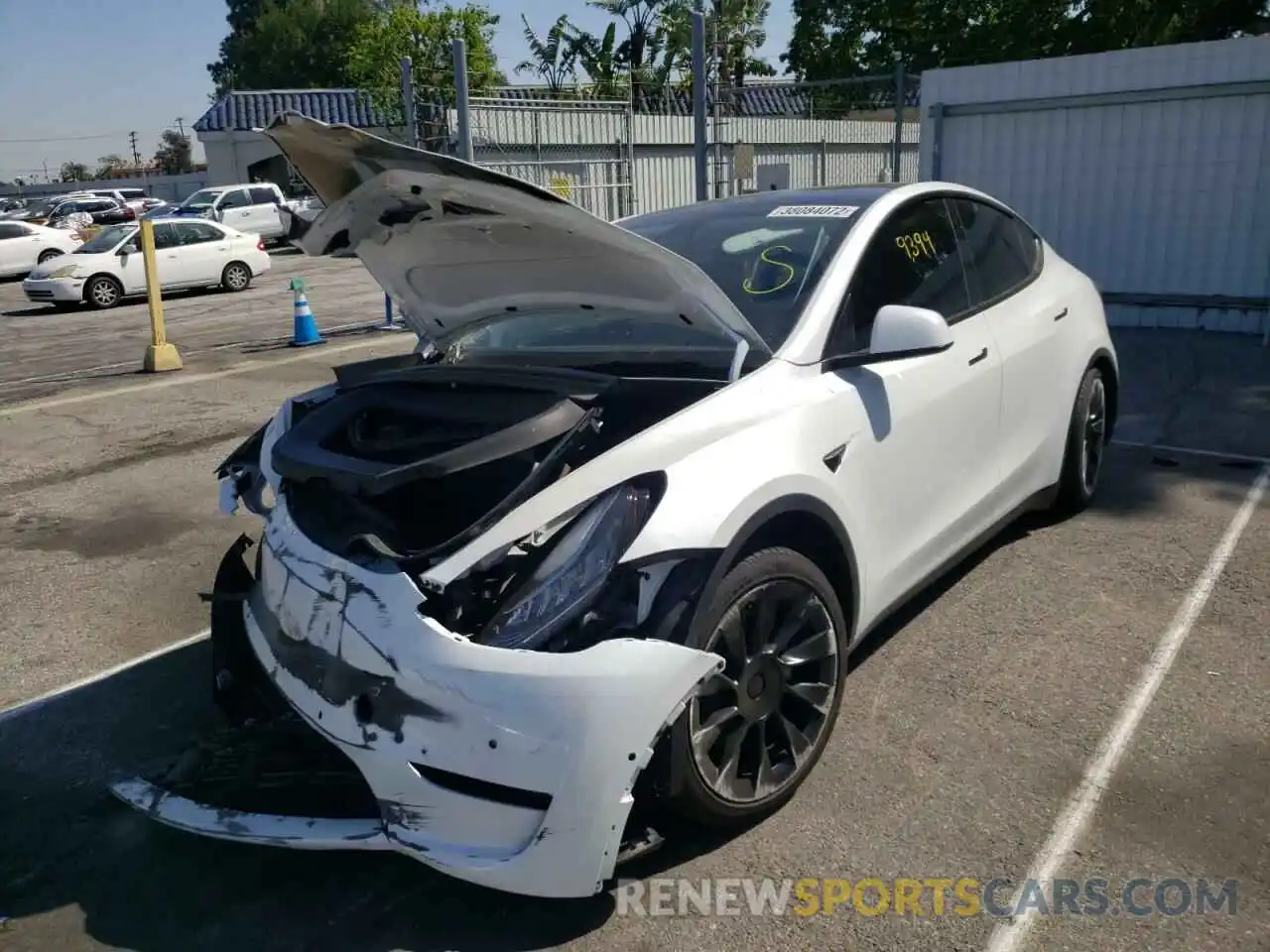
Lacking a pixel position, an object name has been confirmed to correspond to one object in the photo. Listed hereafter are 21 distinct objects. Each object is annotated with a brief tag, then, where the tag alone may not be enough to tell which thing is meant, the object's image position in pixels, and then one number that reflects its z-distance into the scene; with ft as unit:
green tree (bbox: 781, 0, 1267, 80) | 75.77
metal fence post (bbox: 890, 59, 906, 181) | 47.73
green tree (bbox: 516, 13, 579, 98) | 115.34
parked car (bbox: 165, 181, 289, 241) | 92.84
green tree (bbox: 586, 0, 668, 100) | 125.08
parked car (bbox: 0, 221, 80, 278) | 80.28
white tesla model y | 8.17
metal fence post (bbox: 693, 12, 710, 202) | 35.37
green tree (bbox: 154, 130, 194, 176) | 311.06
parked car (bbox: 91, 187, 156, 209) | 131.89
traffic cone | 41.78
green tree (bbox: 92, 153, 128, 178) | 315.80
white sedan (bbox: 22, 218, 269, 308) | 61.36
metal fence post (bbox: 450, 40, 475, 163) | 35.01
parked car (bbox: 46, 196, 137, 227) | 114.11
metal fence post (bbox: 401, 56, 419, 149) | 37.09
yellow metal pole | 36.99
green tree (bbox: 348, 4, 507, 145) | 104.68
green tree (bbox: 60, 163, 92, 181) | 344.69
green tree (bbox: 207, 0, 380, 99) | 201.05
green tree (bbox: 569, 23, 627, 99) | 122.01
